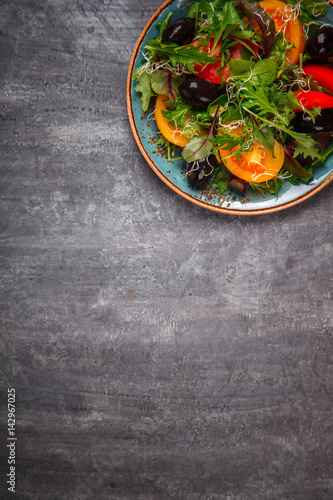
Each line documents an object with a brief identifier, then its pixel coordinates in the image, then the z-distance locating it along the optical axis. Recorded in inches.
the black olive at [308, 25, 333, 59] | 21.8
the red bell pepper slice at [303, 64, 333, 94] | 22.3
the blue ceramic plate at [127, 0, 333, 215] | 23.2
